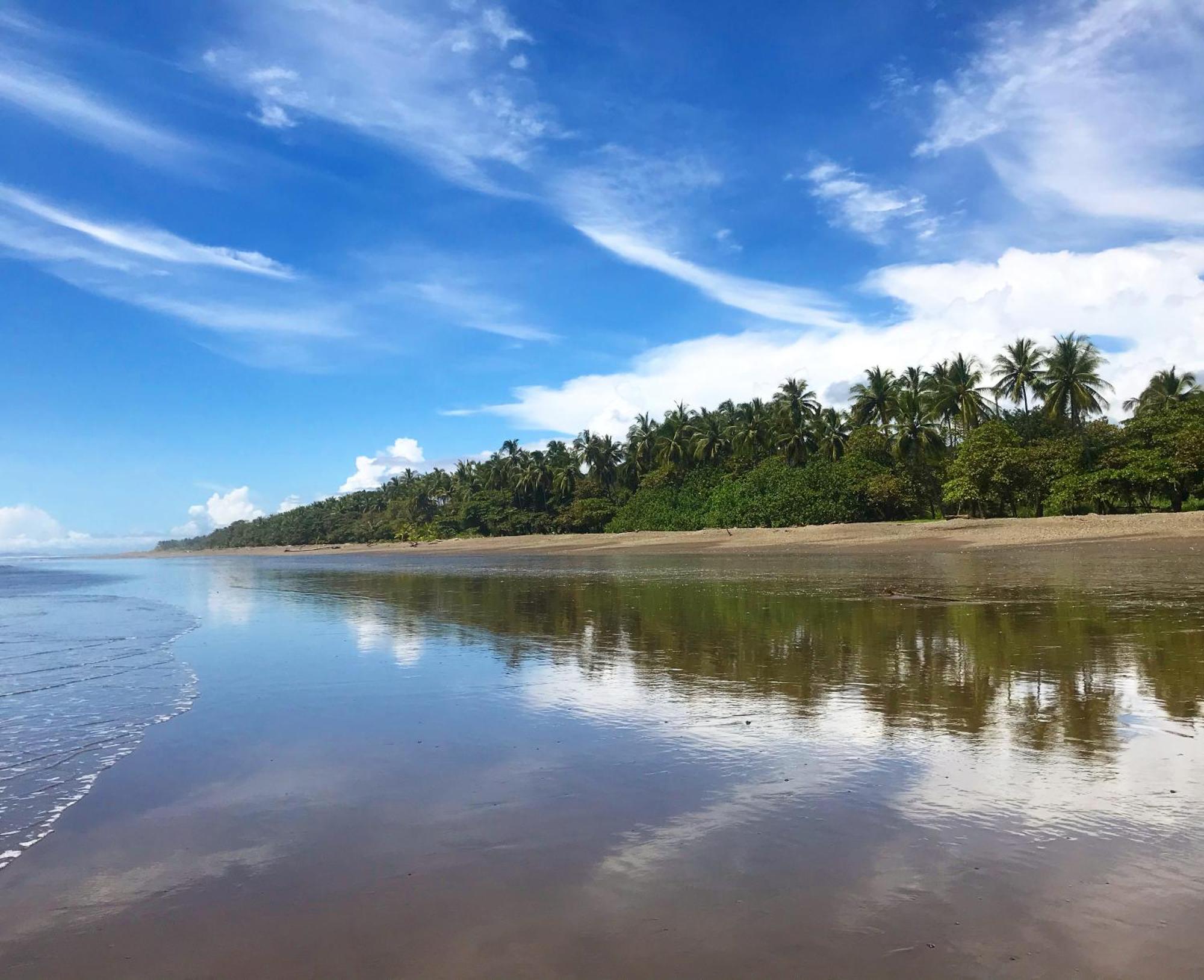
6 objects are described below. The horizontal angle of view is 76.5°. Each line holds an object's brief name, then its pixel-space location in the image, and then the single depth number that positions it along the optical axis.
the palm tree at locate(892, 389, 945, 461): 60.16
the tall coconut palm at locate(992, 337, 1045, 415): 58.51
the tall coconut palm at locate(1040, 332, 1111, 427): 54.62
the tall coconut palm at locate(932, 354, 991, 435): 59.25
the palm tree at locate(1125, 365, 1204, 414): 51.31
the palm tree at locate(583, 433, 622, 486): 93.25
